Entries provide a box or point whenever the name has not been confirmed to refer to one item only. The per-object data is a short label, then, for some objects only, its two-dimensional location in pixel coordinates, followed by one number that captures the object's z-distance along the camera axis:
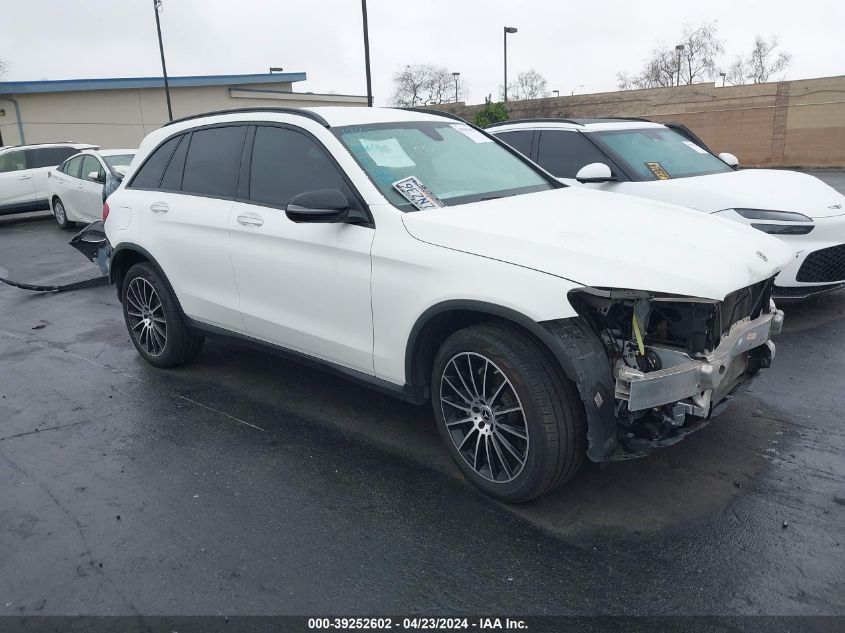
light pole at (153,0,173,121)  30.08
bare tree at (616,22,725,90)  64.06
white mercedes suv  3.14
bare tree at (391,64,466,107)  72.38
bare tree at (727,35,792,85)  64.06
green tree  28.34
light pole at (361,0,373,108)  18.50
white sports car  5.83
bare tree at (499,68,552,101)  81.81
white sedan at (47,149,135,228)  13.35
